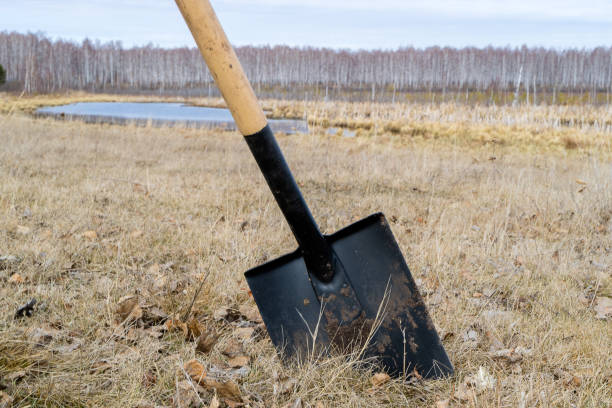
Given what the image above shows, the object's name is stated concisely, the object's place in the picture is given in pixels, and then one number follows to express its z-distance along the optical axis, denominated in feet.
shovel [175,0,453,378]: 3.88
